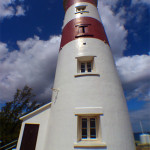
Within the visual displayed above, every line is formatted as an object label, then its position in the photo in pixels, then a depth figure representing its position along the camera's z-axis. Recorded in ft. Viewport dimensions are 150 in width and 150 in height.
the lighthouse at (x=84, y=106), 13.92
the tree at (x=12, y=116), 44.29
